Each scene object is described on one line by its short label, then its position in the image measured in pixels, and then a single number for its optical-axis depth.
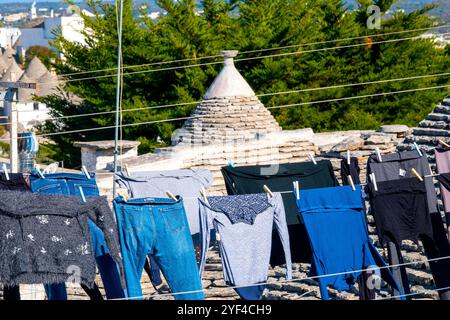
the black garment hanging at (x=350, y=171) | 12.89
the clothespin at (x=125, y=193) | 11.07
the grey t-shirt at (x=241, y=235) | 11.35
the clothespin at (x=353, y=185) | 11.54
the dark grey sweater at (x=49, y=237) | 10.42
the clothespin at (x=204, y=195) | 11.41
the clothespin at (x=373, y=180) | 11.69
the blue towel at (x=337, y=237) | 11.42
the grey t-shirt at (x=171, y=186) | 12.74
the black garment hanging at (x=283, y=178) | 12.65
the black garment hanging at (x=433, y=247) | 11.88
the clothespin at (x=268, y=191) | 11.55
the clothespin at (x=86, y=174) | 12.41
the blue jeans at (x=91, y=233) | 11.23
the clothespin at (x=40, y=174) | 12.49
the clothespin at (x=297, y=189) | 11.40
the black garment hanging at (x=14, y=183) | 12.38
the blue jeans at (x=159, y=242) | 10.97
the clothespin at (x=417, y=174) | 11.77
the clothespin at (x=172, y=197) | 11.19
